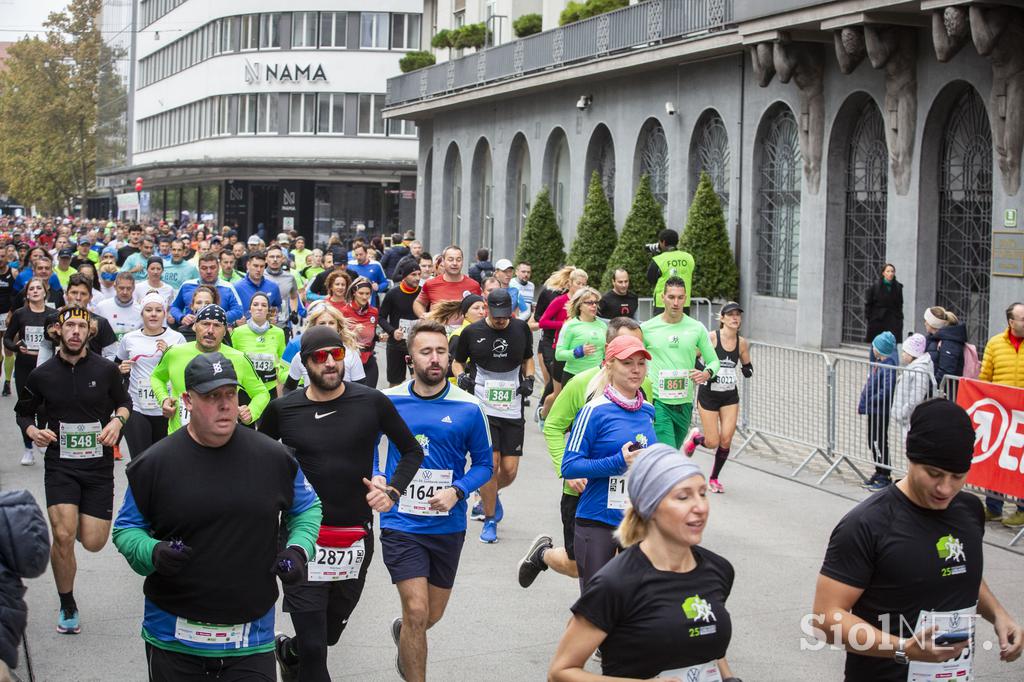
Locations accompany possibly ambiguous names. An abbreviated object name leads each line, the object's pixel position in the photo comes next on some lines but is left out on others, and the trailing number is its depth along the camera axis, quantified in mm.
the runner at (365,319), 14500
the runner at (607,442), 7664
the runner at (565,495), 8406
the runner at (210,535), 5293
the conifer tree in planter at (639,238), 29109
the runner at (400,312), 16250
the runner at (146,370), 11109
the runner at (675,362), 11531
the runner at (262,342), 12133
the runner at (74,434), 8680
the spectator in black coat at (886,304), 20781
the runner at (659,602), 4379
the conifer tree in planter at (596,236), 32156
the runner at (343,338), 9750
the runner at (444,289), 15625
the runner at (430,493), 7297
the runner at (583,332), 13336
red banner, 11656
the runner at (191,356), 9609
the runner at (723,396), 13359
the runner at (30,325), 15008
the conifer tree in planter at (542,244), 35469
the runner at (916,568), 4859
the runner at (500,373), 11602
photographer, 19969
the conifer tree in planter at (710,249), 27500
